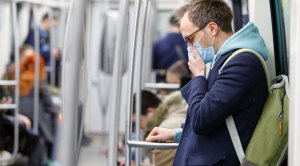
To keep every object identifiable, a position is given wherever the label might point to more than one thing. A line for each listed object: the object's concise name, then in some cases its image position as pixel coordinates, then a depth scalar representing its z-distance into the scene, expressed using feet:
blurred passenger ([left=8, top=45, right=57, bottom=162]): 40.76
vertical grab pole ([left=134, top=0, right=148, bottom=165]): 21.87
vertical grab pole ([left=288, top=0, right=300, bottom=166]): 10.88
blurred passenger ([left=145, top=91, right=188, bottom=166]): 21.46
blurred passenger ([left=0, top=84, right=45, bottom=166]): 36.76
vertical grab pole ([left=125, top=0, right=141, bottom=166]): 18.02
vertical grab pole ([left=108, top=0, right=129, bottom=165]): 16.96
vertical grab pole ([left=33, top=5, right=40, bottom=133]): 39.36
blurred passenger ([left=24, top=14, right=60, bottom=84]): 46.69
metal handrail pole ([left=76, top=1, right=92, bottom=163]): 13.97
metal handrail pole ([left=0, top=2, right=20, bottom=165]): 34.58
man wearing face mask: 13.37
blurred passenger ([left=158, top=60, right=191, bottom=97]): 34.06
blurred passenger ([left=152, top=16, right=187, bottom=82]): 44.68
